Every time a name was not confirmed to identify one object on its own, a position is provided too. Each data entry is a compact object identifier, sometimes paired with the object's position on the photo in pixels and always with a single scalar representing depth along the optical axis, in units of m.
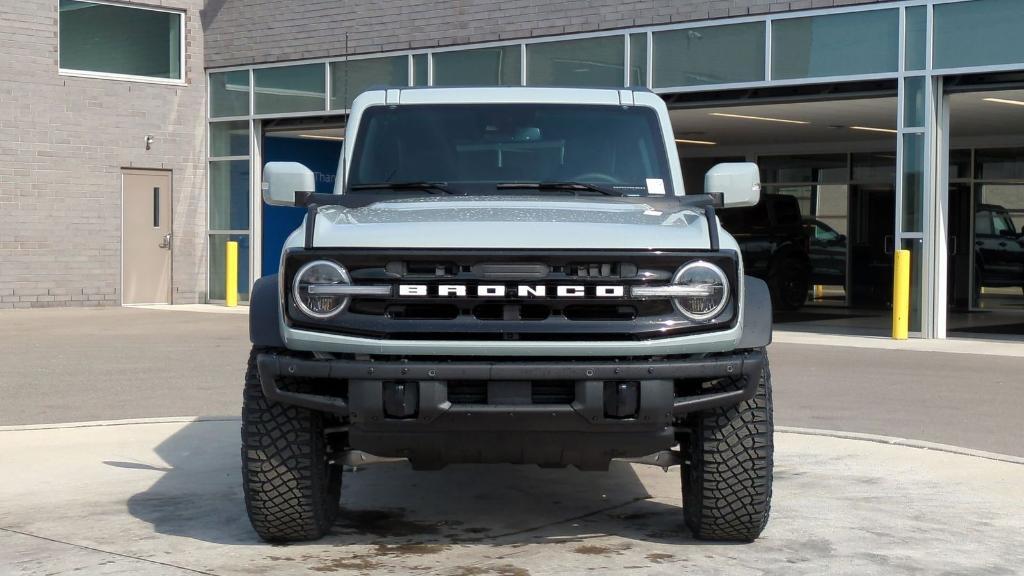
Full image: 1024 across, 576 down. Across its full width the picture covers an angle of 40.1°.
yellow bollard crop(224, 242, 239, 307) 23.72
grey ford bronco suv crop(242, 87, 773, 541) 5.05
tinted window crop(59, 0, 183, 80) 23.25
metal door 24.03
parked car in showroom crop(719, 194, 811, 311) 23.92
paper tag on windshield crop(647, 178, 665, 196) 6.39
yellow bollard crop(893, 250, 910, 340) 16.83
